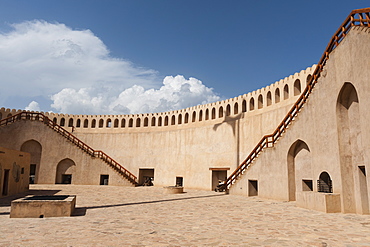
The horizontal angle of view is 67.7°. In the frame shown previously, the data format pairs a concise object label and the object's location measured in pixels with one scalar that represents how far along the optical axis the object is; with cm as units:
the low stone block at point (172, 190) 1981
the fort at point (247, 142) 1001
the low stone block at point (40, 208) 913
